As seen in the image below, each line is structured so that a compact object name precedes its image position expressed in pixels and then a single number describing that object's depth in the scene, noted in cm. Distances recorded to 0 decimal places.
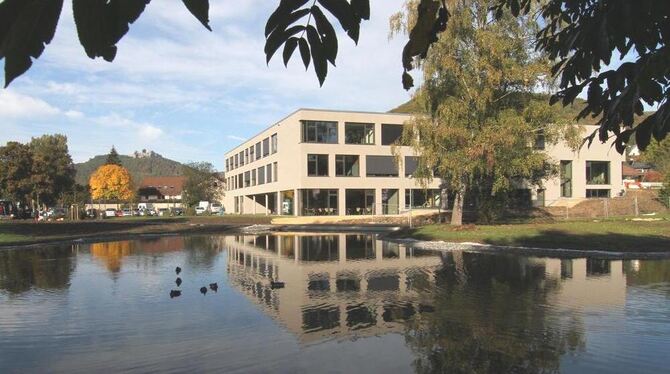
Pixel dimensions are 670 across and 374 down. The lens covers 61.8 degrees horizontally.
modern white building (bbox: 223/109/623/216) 5681
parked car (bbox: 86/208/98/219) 6856
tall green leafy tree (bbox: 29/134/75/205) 6662
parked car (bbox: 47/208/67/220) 6552
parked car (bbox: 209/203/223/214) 8638
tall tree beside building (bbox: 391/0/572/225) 2773
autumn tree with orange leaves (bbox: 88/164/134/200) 9062
